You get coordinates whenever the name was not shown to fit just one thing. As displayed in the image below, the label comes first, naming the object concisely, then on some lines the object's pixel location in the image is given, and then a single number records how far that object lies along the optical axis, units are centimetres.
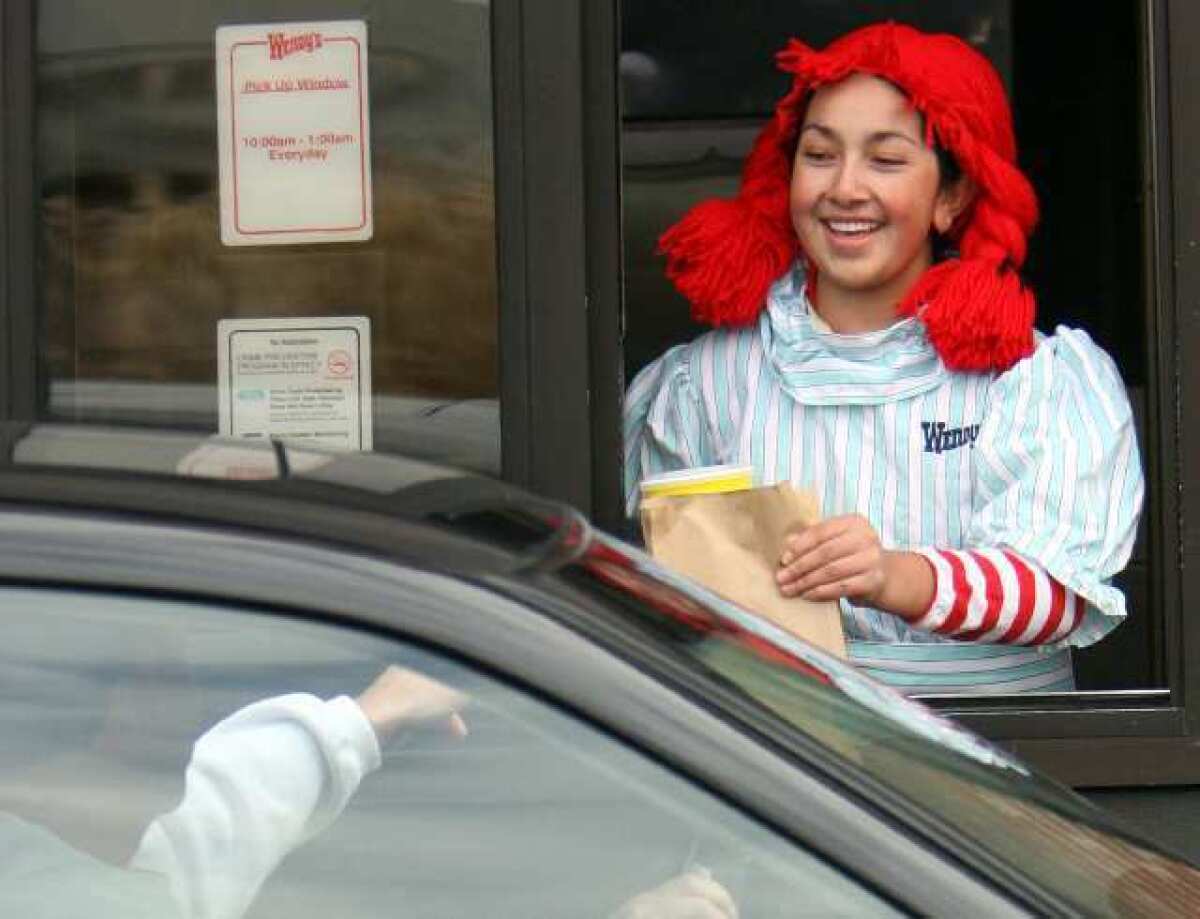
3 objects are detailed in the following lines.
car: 383
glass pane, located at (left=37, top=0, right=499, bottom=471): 872
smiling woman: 807
